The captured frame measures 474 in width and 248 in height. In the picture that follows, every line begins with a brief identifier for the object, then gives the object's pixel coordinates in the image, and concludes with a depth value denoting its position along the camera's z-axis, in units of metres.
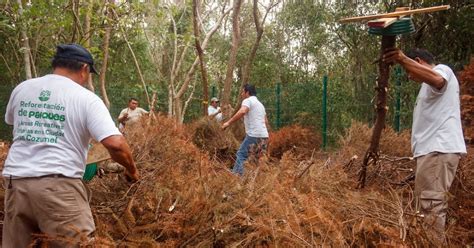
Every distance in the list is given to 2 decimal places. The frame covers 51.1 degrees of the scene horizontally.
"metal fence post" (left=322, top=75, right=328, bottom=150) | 11.50
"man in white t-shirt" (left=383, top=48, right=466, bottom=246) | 4.11
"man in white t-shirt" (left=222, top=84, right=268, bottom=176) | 8.15
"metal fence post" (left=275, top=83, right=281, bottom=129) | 13.08
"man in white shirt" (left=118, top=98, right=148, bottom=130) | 8.90
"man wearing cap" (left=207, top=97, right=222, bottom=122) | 12.29
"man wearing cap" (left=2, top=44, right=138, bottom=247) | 2.94
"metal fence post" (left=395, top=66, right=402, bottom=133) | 9.53
